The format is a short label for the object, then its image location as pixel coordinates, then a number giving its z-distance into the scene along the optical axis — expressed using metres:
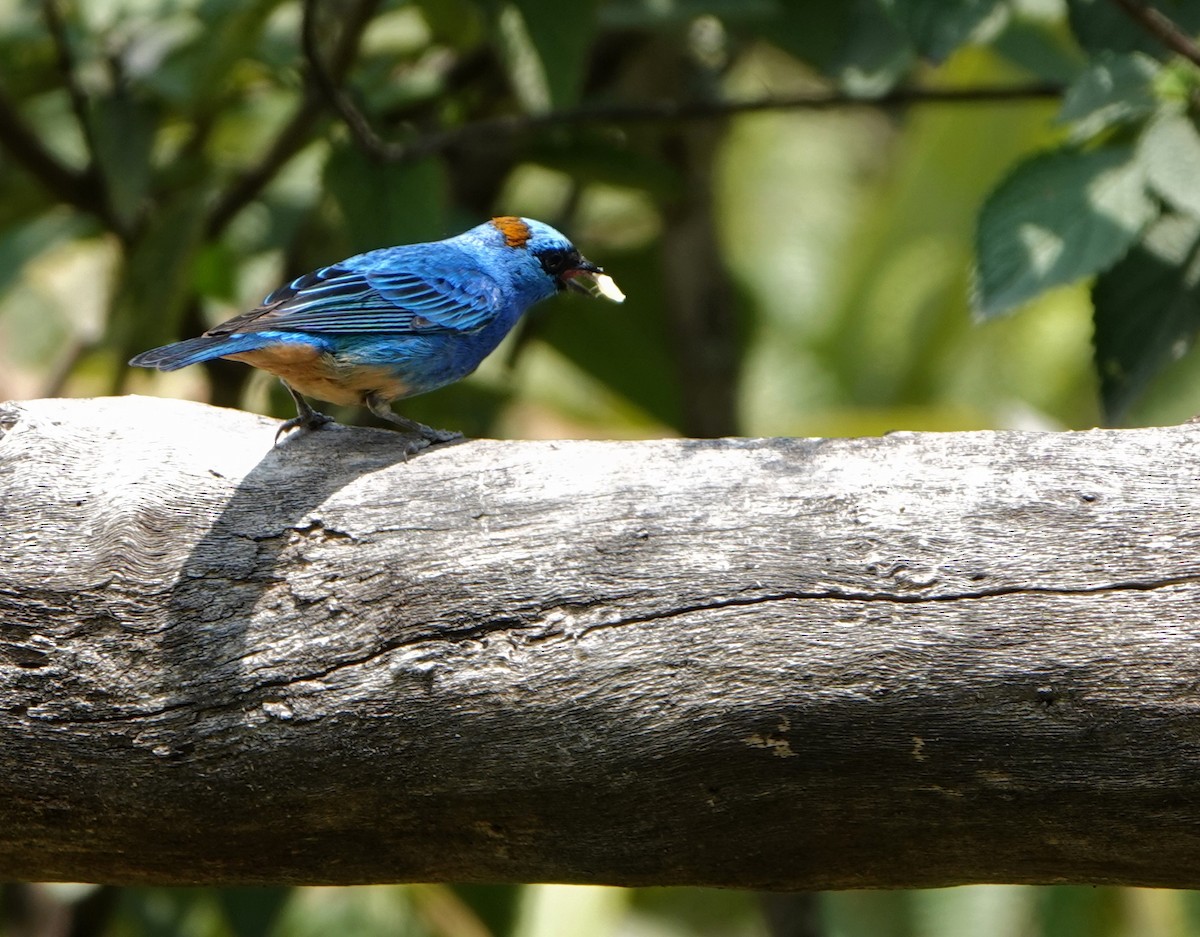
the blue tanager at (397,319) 6.60
